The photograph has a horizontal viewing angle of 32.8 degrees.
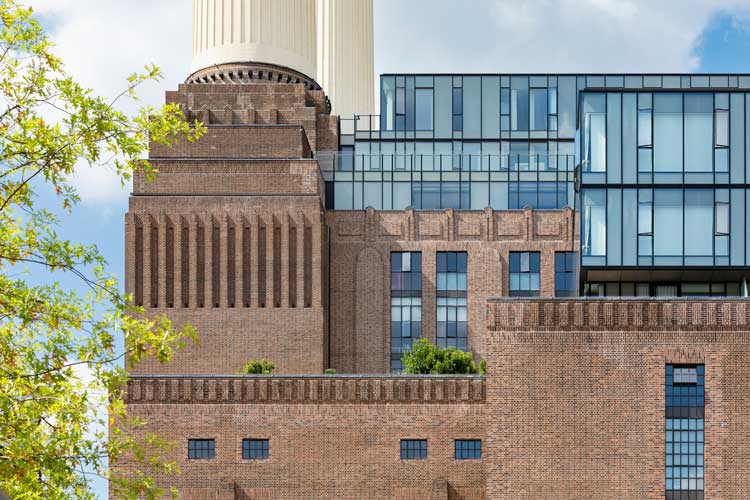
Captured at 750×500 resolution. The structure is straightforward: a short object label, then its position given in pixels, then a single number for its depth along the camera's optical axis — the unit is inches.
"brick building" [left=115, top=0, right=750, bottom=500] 1962.4
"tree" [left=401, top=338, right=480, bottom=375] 2470.5
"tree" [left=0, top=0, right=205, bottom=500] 1018.7
